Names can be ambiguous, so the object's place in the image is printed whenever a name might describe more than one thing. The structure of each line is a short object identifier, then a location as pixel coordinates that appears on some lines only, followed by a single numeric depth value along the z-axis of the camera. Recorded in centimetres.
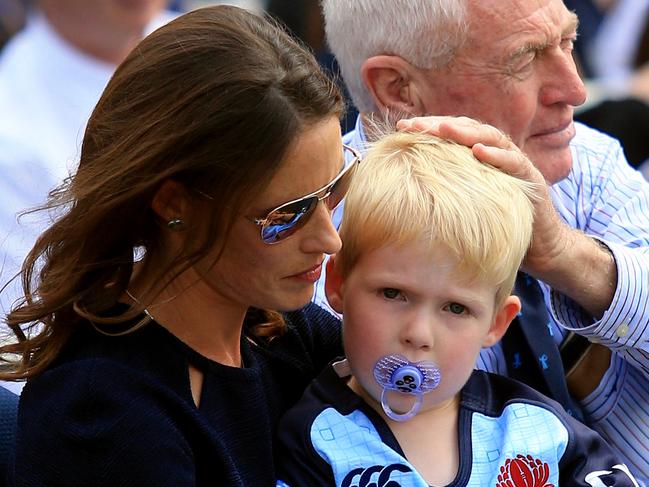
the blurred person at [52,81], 681
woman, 334
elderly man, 475
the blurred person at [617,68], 896
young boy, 371
